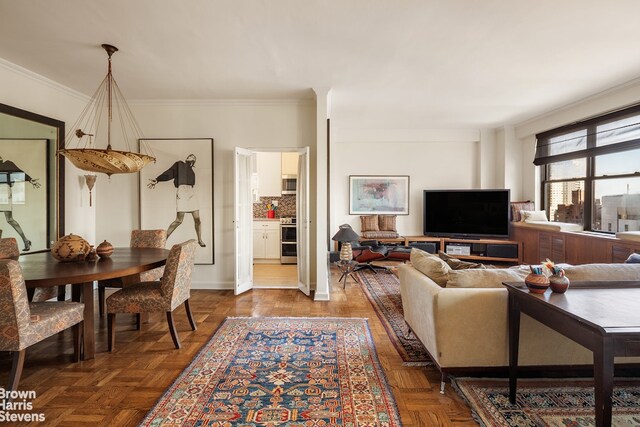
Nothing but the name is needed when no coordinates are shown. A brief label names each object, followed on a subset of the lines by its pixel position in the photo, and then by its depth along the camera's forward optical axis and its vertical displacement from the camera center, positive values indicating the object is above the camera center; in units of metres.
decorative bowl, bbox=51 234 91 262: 2.79 -0.35
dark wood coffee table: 1.29 -0.50
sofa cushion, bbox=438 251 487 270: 2.56 -0.44
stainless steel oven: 6.81 -0.66
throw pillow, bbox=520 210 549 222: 5.68 -0.11
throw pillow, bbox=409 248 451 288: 2.39 -0.44
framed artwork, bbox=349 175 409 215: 6.94 +0.37
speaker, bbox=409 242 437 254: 6.38 -0.71
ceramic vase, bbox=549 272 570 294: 1.83 -0.42
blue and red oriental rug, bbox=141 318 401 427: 1.92 -1.21
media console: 6.01 -0.73
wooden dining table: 2.33 -0.48
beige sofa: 2.12 -0.79
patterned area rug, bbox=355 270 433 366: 2.69 -1.16
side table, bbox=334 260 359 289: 4.74 -0.83
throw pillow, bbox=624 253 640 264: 2.56 -0.39
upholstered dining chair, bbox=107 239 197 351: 2.80 -0.76
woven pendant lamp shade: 4.38 +1.31
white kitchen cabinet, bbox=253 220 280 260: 6.91 -0.63
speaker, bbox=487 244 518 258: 6.00 -0.76
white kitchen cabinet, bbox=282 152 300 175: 7.19 +1.01
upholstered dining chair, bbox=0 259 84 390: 2.02 -0.74
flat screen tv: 6.19 -0.07
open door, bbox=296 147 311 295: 4.45 -0.19
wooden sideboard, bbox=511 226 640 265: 3.87 -0.51
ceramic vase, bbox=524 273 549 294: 1.83 -0.42
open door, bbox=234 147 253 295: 4.49 -0.18
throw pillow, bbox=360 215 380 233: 6.73 -0.28
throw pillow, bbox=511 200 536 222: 5.99 +0.03
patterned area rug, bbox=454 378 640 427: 1.85 -1.19
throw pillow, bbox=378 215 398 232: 6.77 -0.26
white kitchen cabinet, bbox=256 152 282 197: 7.26 +0.72
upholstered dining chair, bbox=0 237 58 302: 3.05 -0.43
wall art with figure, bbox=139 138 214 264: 4.73 +0.25
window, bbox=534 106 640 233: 4.30 +0.58
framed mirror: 3.50 +0.36
